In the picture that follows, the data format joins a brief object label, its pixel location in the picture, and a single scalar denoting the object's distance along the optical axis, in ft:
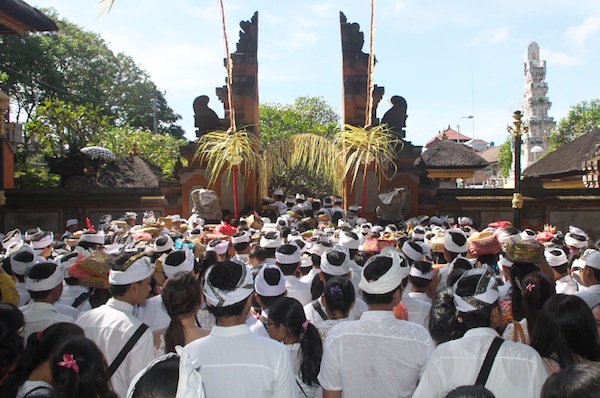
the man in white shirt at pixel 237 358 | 10.24
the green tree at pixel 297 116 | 130.41
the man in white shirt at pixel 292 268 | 19.11
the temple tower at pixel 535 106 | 230.56
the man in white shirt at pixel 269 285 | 15.23
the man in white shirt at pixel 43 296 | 14.67
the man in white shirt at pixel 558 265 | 20.15
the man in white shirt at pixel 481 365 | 9.89
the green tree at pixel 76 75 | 128.36
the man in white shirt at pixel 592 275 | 16.79
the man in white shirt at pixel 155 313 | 16.16
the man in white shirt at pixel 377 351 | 11.54
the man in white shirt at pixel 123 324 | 12.59
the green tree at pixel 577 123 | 146.61
